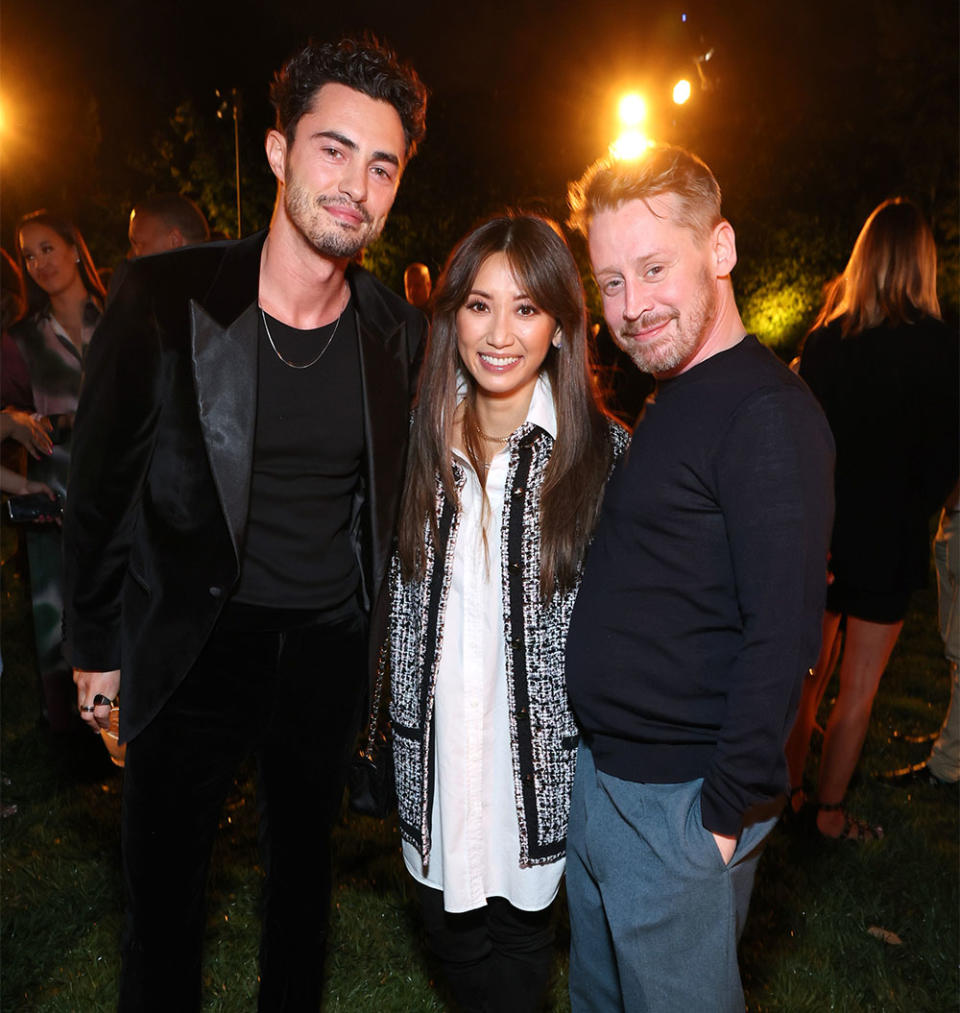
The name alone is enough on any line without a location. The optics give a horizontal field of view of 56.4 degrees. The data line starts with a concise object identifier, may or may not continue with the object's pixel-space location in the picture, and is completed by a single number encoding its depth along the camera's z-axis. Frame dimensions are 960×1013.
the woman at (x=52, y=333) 3.91
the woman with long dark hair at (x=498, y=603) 2.15
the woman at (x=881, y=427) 3.34
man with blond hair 1.64
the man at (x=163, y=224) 4.08
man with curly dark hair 2.10
